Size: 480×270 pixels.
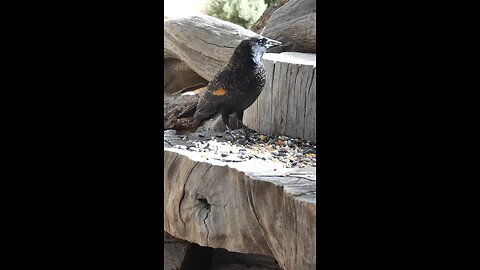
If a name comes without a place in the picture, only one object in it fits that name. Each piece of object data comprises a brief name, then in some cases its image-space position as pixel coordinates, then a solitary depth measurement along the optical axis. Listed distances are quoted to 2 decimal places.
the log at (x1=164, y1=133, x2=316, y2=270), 1.98
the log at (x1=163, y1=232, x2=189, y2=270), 3.07
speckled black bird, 2.70
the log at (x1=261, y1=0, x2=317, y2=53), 3.83
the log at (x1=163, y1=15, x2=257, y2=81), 4.11
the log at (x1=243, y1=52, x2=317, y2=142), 3.00
